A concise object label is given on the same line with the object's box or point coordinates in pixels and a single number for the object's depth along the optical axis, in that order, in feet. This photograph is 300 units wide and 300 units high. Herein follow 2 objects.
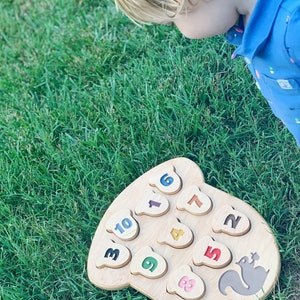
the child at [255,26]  4.11
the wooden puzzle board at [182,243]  4.86
